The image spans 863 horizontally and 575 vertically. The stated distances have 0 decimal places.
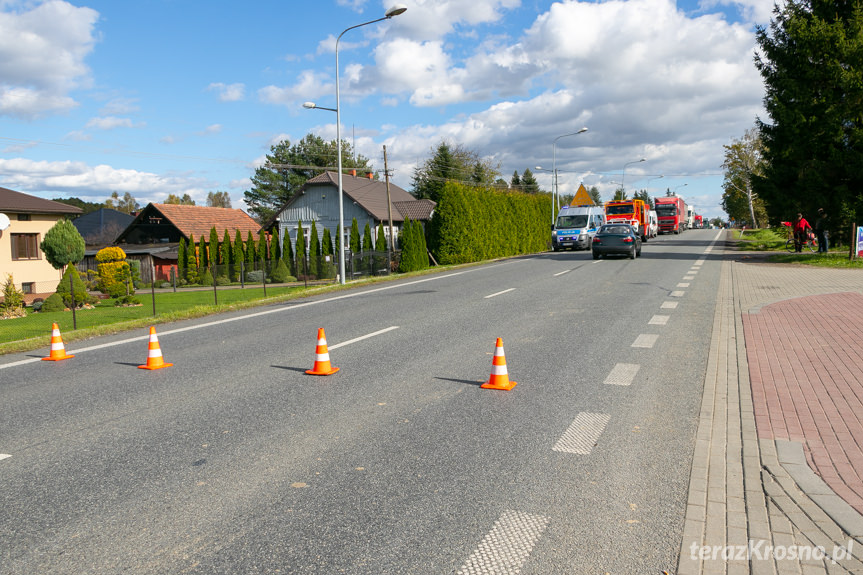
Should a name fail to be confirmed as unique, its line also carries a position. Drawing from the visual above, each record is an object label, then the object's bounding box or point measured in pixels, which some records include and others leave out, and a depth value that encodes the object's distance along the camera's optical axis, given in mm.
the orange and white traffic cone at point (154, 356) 8109
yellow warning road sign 43344
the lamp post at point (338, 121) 20500
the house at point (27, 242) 35906
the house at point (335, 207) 48594
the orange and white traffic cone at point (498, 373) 6770
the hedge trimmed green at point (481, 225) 32406
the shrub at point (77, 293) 27703
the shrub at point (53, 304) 26297
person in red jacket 27797
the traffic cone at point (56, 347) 8922
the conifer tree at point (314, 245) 43988
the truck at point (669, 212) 64062
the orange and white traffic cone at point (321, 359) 7551
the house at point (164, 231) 53031
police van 38844
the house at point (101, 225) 69438
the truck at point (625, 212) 42406
